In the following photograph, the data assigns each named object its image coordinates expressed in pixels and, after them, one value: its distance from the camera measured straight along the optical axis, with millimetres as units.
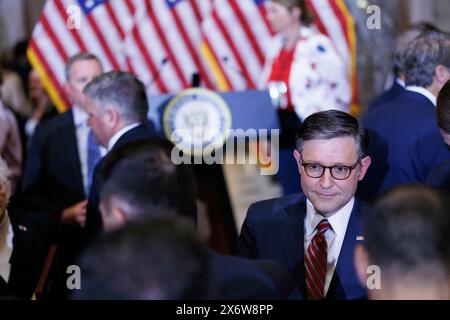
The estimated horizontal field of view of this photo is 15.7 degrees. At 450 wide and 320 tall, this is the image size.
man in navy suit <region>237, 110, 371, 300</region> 5426
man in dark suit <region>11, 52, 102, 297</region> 8530
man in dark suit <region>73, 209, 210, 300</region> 3320
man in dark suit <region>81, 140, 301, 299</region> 4207
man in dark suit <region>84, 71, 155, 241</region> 7809
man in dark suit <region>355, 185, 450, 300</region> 3502
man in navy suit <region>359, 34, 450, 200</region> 7513
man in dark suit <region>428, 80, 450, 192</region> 5956
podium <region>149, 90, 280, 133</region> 9691
